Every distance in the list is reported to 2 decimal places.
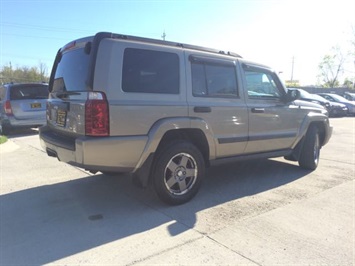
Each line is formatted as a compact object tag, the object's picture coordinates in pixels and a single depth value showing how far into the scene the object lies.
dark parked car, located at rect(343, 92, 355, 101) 28.94
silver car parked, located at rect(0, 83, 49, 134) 10.61
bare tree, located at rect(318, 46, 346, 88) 63.53
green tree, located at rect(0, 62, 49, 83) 43.78
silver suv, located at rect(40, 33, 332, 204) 3.69
